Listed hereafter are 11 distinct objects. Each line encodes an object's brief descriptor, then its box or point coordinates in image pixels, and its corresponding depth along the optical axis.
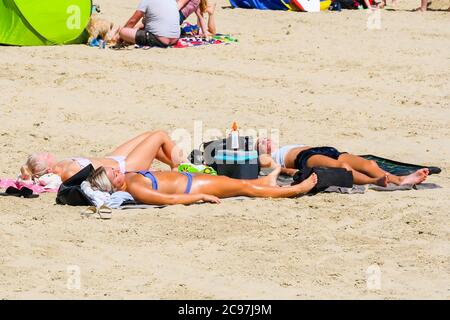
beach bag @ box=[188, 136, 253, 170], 19.20
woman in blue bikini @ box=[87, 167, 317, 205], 17.70
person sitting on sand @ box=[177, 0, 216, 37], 30.22
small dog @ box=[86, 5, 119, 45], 29.42
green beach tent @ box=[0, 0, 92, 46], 28.53
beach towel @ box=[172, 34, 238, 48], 29.73
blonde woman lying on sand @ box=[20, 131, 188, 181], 18.67
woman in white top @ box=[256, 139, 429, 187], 18.81
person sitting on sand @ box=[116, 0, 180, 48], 28.94
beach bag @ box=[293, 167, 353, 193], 18.52
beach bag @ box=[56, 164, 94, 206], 17.78
